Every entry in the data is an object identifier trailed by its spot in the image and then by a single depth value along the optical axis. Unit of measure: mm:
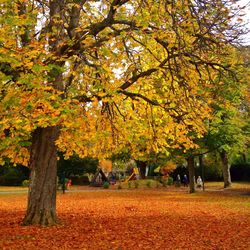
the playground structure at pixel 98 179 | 49431
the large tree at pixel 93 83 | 9758
